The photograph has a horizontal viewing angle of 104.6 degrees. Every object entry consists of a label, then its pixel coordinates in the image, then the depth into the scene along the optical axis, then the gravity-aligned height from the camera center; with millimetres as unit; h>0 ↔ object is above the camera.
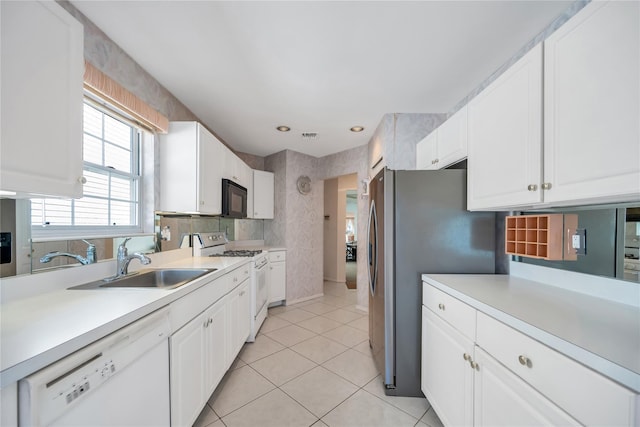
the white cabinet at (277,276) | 3559 -928
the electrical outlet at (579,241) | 1230 -133
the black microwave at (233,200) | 2631 +157
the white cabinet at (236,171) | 2749 +531
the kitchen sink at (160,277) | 1530 -444
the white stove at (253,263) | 2629 -583
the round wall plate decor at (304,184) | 4074 +487
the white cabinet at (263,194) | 3793 +295
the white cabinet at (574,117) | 812 +394
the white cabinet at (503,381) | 659 -597
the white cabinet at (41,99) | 820 +415
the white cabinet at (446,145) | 1678 +535
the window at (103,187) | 1360 +182
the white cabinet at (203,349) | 1246 -855
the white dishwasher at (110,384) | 647 -551
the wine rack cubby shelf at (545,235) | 1289 -117
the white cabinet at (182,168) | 2092 +382
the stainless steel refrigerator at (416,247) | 1714 -229
